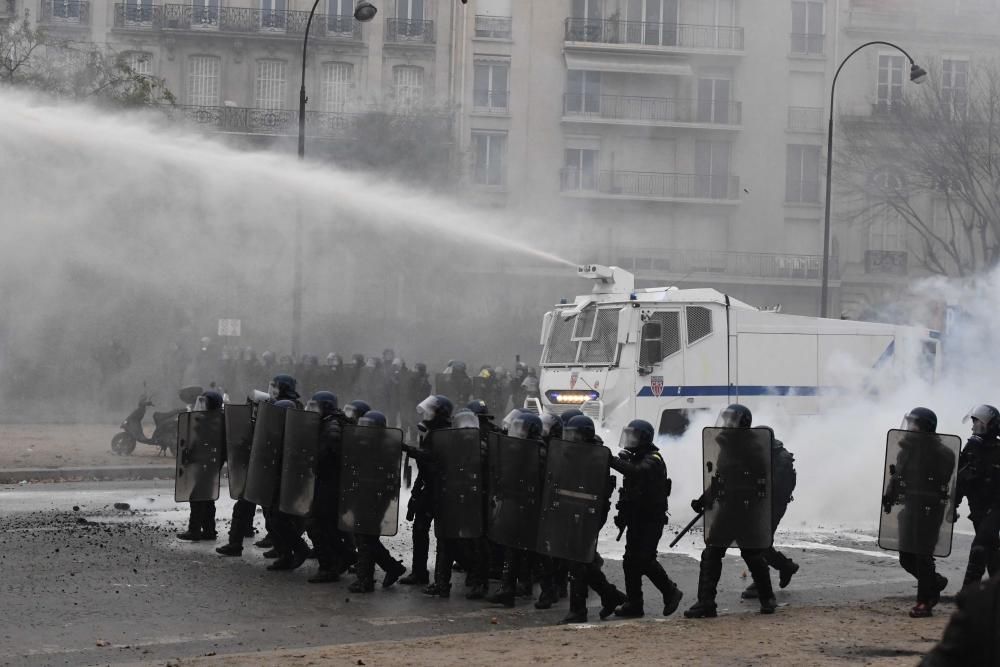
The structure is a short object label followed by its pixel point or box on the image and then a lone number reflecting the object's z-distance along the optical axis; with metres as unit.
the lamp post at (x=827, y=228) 31.06
